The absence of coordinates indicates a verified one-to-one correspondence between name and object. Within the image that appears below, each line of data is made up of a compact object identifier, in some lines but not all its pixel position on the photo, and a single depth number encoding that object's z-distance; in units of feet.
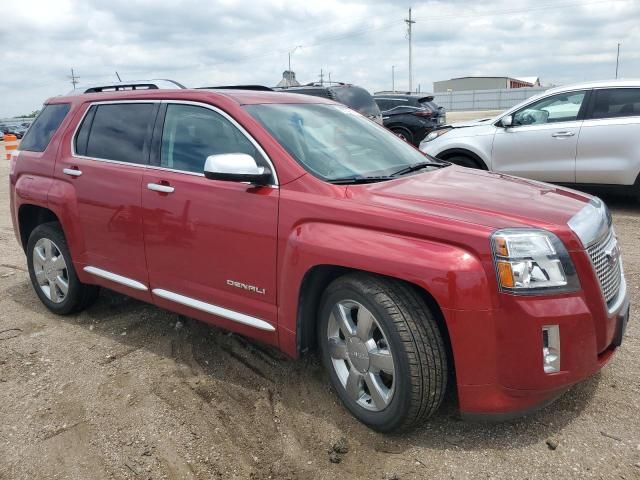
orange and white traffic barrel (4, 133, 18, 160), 74.99
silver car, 23.38
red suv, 8.12
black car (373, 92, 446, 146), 48.75
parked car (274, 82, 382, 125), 36.60
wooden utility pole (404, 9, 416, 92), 191.23
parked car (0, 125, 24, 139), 122.13
